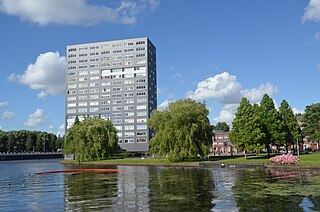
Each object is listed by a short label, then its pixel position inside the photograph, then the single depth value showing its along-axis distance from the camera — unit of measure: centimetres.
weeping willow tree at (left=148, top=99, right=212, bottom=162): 9194
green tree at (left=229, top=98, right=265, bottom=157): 9438
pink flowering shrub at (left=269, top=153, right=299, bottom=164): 7294
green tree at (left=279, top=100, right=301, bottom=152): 11138
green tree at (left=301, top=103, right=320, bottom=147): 12774
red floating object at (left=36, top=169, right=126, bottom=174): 7724
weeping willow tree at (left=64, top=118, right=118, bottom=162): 11731
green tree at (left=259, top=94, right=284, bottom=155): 10231
